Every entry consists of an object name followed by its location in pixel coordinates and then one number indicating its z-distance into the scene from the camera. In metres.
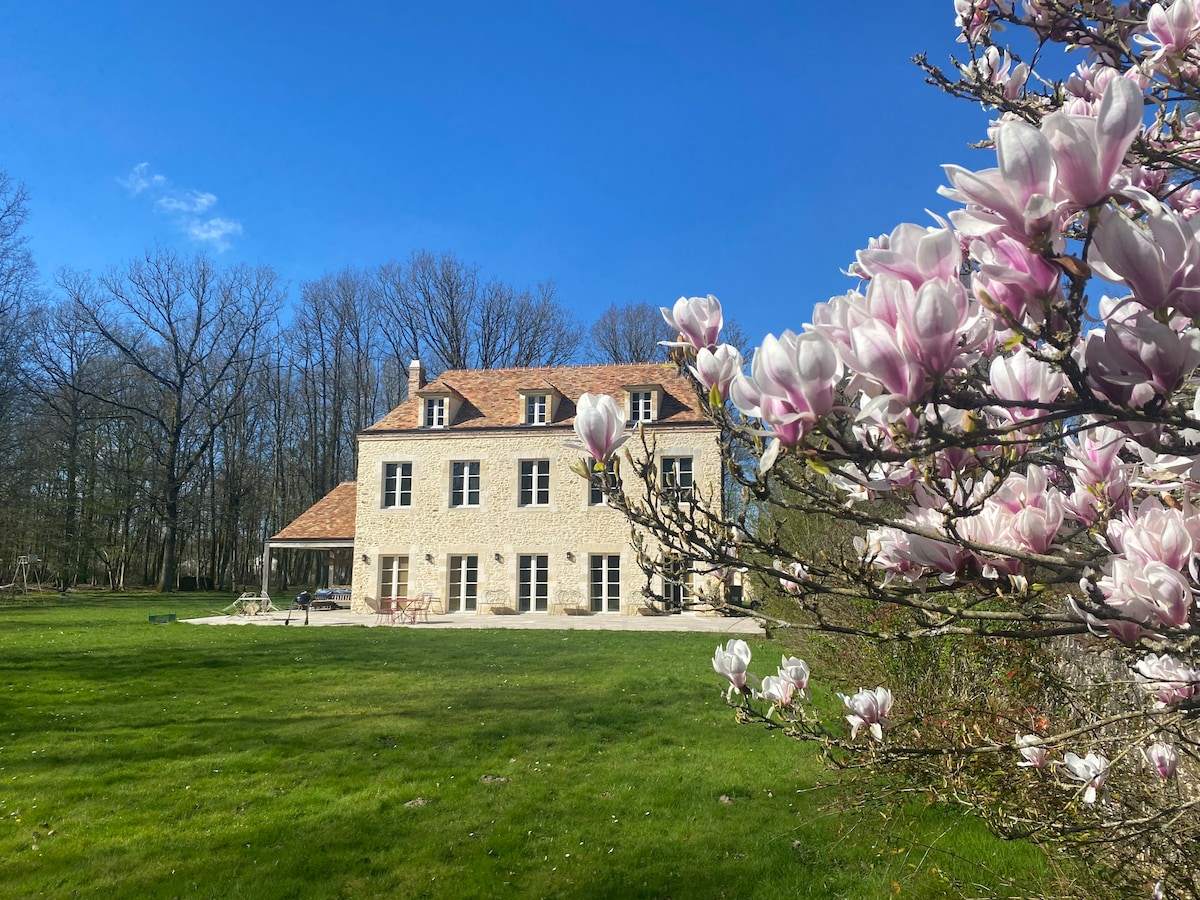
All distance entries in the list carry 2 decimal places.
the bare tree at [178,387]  32.81
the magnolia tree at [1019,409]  0.88
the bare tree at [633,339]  36.91
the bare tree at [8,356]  23.91
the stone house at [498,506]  21.48
